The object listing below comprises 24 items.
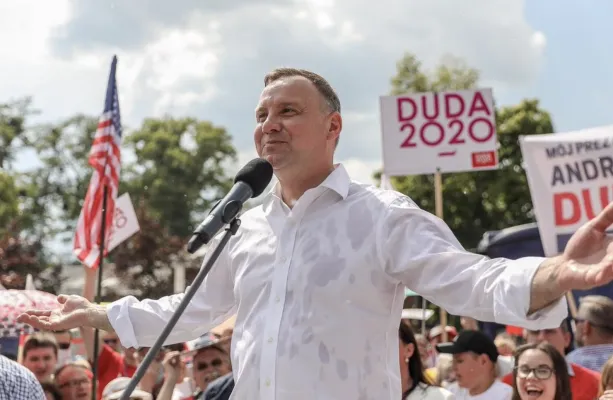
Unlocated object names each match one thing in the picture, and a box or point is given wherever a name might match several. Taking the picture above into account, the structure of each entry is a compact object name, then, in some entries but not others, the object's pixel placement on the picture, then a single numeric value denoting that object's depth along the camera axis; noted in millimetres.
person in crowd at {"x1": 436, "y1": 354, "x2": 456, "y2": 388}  8077
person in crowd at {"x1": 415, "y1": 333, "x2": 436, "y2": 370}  8770
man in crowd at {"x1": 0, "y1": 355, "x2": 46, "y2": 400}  3965
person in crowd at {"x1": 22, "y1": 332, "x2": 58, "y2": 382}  6801
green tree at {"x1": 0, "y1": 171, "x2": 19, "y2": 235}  40000
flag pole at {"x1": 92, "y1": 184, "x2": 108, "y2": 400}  6271
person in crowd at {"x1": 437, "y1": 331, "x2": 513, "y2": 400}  6568
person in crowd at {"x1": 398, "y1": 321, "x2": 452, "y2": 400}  5402
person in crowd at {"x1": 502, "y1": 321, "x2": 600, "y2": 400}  5869
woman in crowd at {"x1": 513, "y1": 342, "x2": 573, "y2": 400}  5410
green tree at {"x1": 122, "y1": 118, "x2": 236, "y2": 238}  52438
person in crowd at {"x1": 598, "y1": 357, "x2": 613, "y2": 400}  5035
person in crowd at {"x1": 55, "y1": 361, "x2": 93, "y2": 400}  6645
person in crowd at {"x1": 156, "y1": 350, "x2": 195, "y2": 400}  6715
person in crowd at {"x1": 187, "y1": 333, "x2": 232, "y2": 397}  6531
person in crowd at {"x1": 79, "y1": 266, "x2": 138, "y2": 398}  8242
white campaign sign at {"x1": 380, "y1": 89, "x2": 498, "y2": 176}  9922
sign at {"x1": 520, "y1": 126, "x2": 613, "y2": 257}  9297
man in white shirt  2523
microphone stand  2301
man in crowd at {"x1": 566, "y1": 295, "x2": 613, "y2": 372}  6398
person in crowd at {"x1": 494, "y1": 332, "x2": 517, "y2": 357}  9258
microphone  2445
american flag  8664
